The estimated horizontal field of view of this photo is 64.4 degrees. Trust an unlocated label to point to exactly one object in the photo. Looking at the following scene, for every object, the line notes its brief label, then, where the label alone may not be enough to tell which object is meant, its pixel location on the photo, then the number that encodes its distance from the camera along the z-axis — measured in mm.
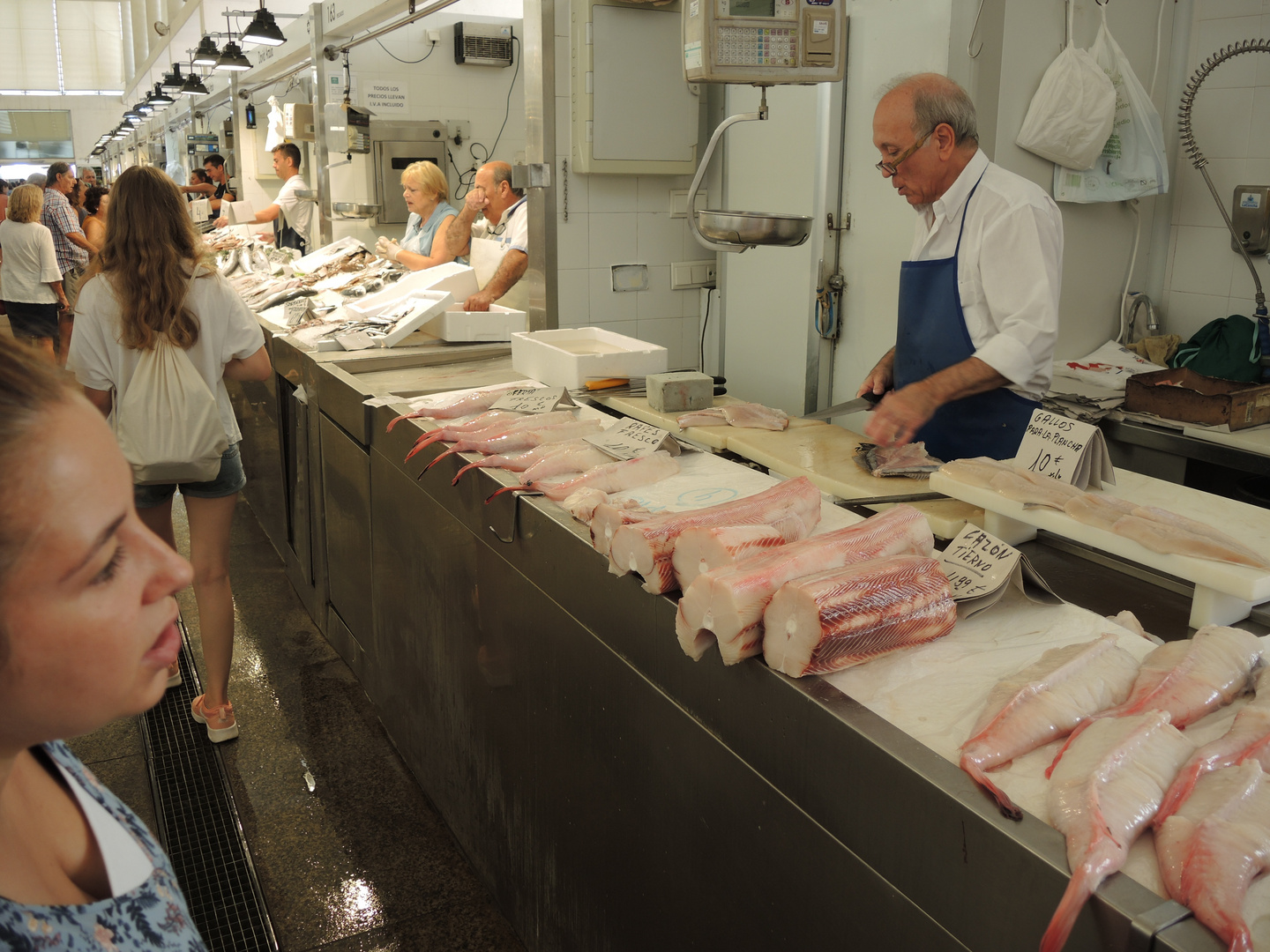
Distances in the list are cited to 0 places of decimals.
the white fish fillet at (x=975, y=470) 1935
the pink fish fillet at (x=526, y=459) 2266
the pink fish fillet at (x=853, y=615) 1291
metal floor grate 2449
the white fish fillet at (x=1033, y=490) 1804
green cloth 3793
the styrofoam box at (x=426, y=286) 4305
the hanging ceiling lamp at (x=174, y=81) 14289
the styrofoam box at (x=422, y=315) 3943
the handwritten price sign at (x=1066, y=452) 1948
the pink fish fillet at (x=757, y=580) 1347
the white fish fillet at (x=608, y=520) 1714
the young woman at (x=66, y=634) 669
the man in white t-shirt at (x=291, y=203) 8335
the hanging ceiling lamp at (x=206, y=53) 10617
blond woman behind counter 5875
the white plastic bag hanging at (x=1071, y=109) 3727
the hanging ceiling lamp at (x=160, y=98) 16922
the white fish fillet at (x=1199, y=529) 1513
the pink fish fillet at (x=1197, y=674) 1191
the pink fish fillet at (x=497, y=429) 2473
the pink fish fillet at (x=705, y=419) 2738
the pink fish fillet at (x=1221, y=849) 846
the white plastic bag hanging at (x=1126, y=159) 3908
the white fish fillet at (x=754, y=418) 2730
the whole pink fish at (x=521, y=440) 2402
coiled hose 3922
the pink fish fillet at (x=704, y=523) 1575
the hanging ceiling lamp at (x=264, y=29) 8156
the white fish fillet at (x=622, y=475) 2068
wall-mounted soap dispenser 4008
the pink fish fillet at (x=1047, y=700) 1130
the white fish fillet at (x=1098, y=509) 1710
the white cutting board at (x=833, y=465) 2016
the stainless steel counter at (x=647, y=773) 1070
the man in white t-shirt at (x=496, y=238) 4488
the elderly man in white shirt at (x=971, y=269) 2695
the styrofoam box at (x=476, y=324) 4062
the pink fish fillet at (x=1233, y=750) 1014
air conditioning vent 7613
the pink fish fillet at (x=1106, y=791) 899
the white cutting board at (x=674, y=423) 2646
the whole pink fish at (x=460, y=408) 2754
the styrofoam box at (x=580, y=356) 3154
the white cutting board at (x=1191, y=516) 1491
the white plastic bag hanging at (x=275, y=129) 8938
